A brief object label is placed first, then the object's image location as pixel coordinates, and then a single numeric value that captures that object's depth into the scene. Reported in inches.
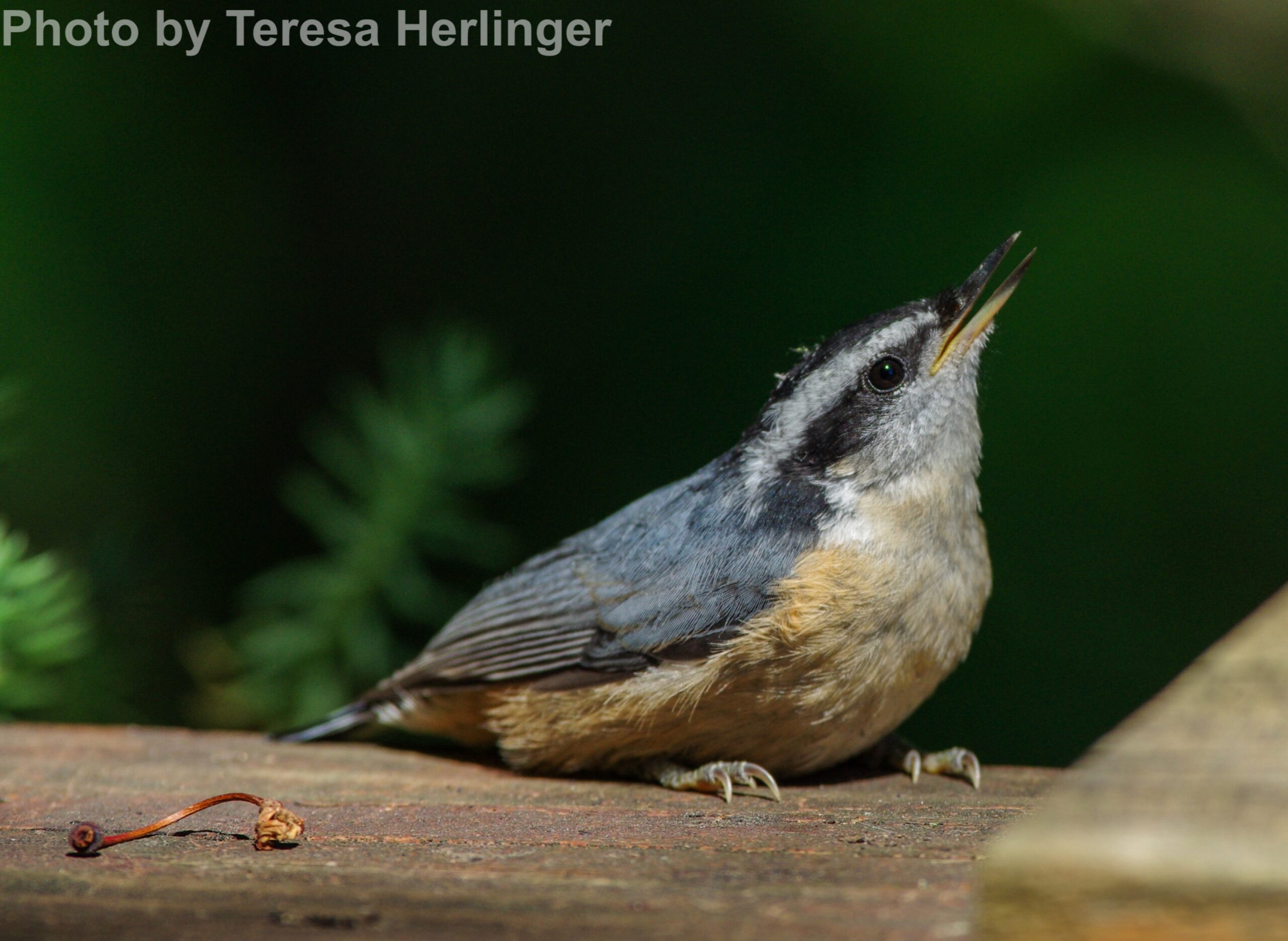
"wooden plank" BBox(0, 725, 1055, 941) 114.7
